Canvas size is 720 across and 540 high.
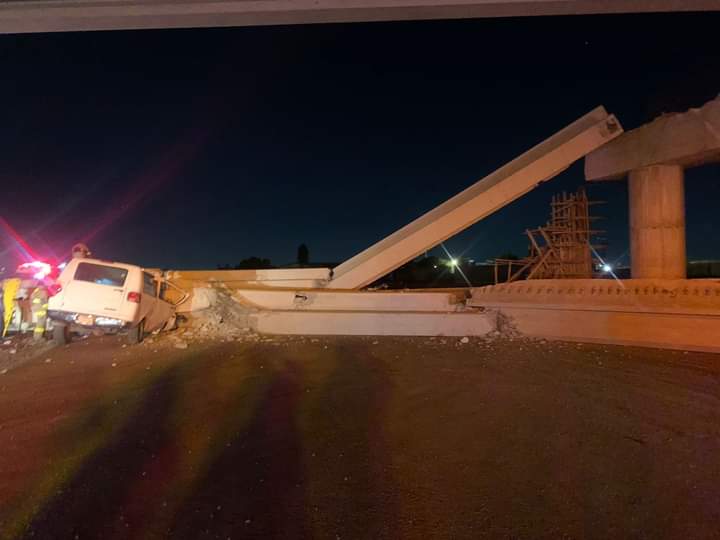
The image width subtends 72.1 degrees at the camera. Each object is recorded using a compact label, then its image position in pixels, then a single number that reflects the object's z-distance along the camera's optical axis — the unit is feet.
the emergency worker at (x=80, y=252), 32.42
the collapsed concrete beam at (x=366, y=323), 34.14
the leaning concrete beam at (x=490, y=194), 38.75
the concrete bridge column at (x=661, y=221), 35.81
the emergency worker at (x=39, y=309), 32.48
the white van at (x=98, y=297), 30.22
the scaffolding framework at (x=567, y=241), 49.49
